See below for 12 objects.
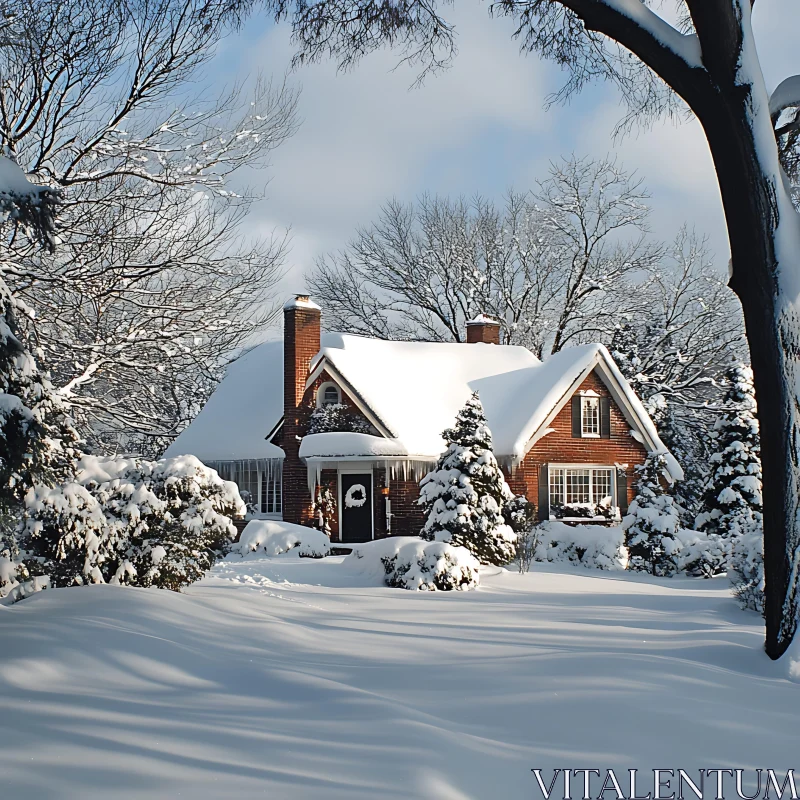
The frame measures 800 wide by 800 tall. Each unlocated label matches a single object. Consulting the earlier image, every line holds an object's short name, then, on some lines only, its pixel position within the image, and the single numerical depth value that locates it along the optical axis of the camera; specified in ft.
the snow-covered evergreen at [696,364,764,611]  78.64
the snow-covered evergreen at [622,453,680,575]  69.00
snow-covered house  85.35
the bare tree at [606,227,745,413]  117.91
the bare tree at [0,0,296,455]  50.65
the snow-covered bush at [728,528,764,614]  40.45
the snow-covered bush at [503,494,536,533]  68.80
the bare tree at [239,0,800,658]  27.30
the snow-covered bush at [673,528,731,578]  66.59
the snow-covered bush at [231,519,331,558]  73.67
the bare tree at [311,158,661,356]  131.03
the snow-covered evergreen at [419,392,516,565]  60.70
